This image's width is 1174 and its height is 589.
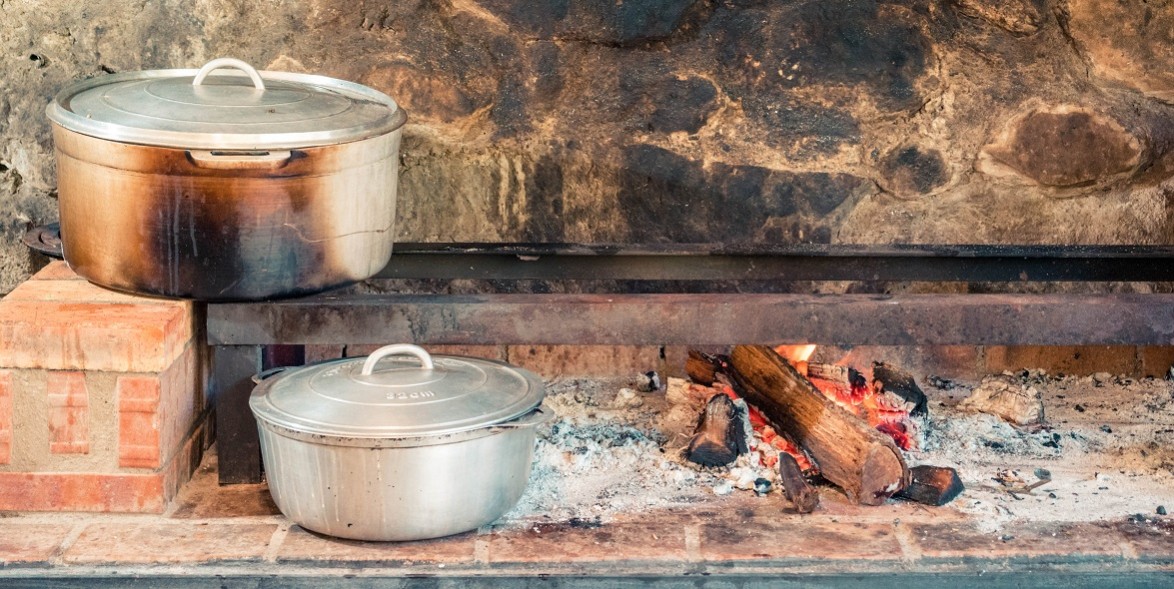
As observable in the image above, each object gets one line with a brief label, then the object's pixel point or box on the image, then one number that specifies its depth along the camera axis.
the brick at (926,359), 3.95
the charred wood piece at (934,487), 3.00
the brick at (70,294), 2.96
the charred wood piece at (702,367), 3.62
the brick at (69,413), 2.82
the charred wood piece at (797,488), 2.94
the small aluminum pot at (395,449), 2.62
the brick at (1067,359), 3.97
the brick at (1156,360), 3.96
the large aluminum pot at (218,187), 2.74
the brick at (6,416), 2.81
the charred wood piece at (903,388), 3.51
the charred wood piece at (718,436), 3.19
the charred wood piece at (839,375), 3.60
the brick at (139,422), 2.83
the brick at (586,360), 3.92
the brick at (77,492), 2.85
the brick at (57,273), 3.11
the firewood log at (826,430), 3.00
